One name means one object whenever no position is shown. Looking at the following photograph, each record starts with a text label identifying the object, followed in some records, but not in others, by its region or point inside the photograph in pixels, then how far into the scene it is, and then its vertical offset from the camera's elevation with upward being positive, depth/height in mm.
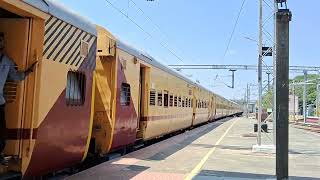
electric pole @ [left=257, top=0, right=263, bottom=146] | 18512 +1684
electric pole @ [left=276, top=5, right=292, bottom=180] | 9094 +467
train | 6766 +380
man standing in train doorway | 6578 +478
